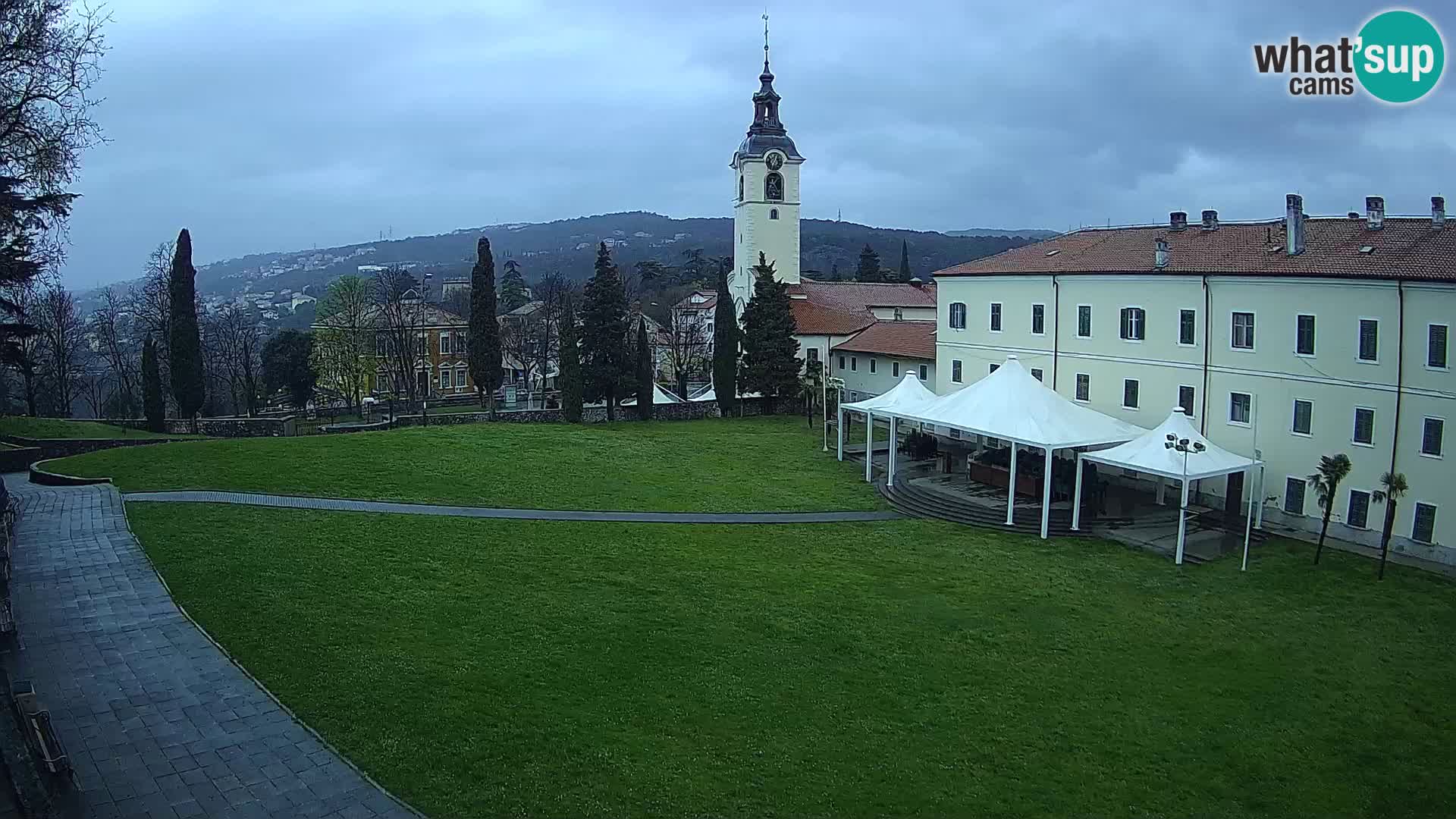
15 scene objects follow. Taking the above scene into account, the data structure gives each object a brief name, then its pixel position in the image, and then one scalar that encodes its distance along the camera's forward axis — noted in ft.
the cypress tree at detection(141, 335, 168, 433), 114.42
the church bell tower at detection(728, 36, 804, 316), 160.66
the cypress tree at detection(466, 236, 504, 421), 129.70
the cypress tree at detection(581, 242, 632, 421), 122.93
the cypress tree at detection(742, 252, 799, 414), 134.41
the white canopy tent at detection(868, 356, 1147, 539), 72.53
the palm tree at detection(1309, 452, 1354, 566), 61.98
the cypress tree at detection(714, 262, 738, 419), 133.69
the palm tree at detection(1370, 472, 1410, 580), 60.25
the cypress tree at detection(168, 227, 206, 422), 113.39
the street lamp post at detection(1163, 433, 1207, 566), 61.21
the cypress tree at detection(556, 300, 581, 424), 119.85
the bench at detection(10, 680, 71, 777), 28.27
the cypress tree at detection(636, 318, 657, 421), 125.90
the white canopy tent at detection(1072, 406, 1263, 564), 65.67
